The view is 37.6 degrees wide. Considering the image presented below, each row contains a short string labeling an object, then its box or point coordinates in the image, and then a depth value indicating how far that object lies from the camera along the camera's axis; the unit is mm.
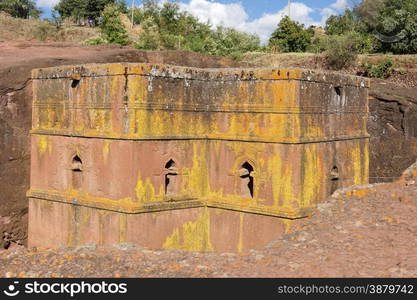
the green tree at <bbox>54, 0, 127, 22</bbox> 44406
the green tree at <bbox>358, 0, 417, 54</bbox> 28531
